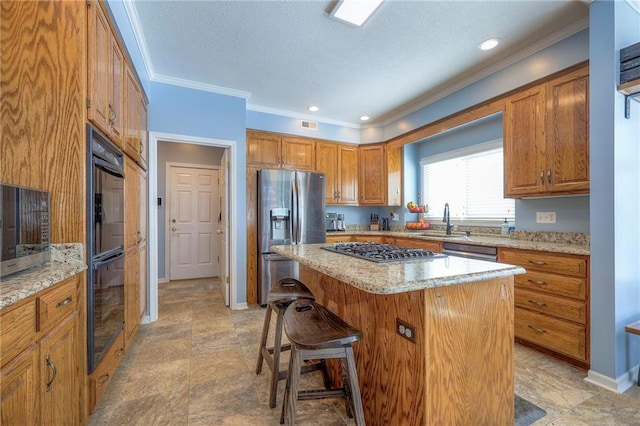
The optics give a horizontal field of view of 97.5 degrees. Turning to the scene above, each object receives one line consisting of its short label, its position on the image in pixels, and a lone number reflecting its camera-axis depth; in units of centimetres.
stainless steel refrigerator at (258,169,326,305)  361
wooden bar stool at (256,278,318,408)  165
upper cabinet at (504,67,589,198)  221
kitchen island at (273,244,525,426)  112
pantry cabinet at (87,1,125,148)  147
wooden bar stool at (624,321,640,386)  178
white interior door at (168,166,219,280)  489
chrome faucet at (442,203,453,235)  360
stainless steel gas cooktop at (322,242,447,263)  145
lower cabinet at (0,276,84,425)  92
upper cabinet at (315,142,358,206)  435
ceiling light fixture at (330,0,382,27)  202
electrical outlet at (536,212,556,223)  263
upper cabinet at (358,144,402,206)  446
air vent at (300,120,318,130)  429
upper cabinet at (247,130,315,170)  379
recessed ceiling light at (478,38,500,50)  248
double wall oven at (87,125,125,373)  148
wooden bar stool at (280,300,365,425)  120
